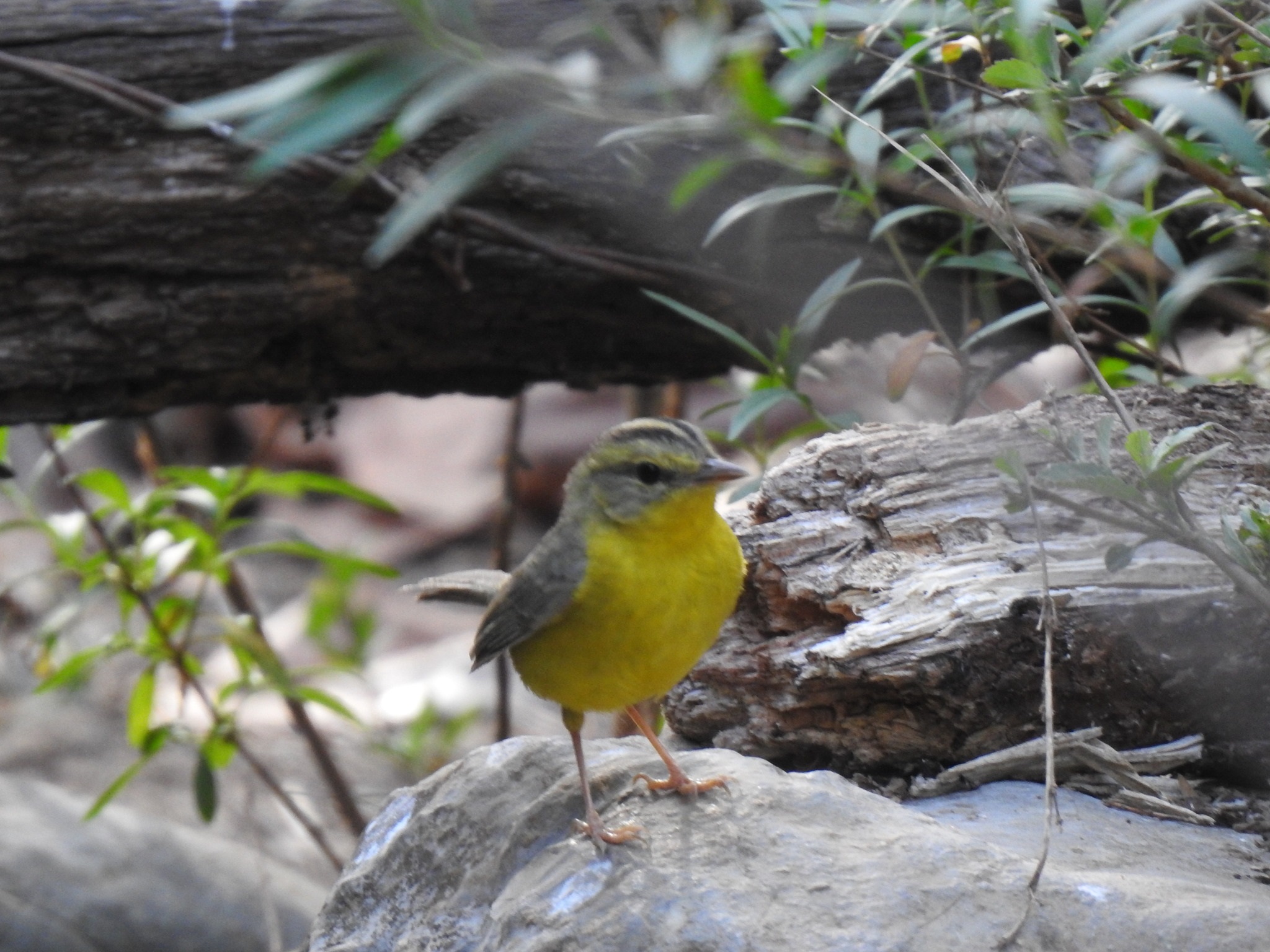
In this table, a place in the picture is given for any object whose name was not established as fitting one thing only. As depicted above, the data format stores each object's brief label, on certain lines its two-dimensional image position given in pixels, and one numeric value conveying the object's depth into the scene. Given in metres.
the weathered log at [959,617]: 6.74
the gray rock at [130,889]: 11.67
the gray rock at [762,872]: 5.34
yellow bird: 6.65
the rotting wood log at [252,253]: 9.43
